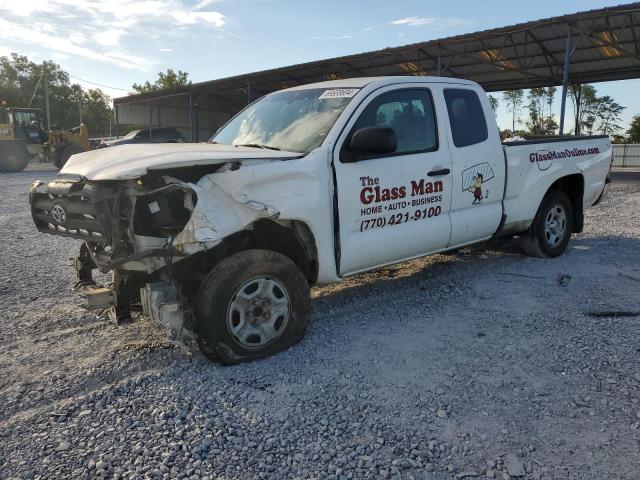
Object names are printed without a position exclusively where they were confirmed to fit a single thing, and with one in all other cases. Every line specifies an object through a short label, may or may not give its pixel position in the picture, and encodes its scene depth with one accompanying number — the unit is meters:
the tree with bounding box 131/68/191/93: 60.36
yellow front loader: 25.75
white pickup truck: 3.33
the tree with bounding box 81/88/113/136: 67.75
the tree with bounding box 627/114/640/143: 42.55
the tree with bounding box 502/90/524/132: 53.53
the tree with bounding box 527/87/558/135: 46.44
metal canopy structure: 14.45
